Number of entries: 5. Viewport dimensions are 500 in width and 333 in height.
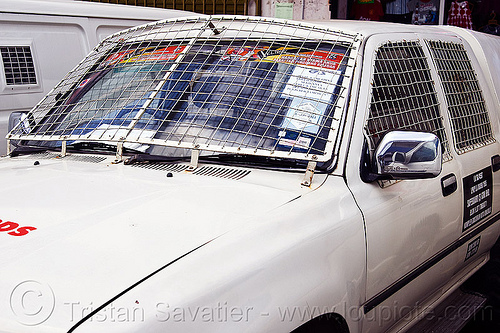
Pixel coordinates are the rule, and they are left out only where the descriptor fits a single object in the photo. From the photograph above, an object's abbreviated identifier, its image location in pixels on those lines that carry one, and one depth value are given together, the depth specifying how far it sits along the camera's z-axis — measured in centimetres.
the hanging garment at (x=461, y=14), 993
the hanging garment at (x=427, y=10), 1023
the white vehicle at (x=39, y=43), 460
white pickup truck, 165
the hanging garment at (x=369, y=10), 1052
